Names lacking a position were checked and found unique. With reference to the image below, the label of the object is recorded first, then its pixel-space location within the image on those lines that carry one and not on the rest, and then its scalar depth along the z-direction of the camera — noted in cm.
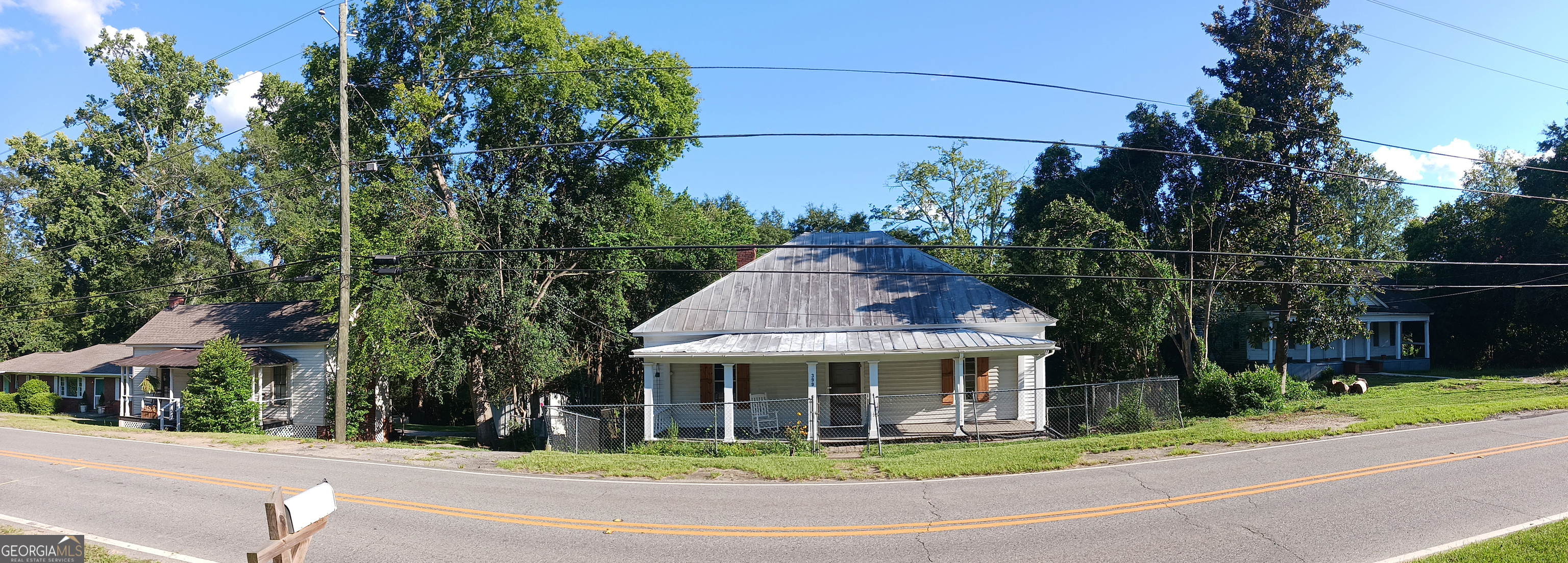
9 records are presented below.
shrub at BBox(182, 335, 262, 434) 2278
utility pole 1805
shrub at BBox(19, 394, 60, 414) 3394
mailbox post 491
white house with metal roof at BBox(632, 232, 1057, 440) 1891
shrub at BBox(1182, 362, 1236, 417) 1916
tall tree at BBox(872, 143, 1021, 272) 4212
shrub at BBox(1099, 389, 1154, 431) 1675
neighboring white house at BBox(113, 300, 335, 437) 2580
